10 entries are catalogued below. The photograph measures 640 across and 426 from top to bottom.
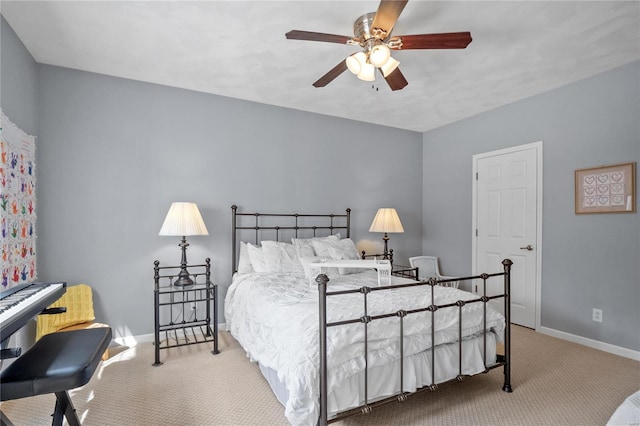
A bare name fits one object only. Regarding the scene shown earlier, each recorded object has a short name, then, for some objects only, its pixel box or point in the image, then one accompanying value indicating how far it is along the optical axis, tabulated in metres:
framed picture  3.09
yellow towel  2.84
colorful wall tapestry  2.34
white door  3.84
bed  1.79
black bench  1.39
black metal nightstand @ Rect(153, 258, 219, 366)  3.29
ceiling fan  2.01
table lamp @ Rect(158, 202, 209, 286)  3.10
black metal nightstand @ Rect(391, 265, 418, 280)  3.98
